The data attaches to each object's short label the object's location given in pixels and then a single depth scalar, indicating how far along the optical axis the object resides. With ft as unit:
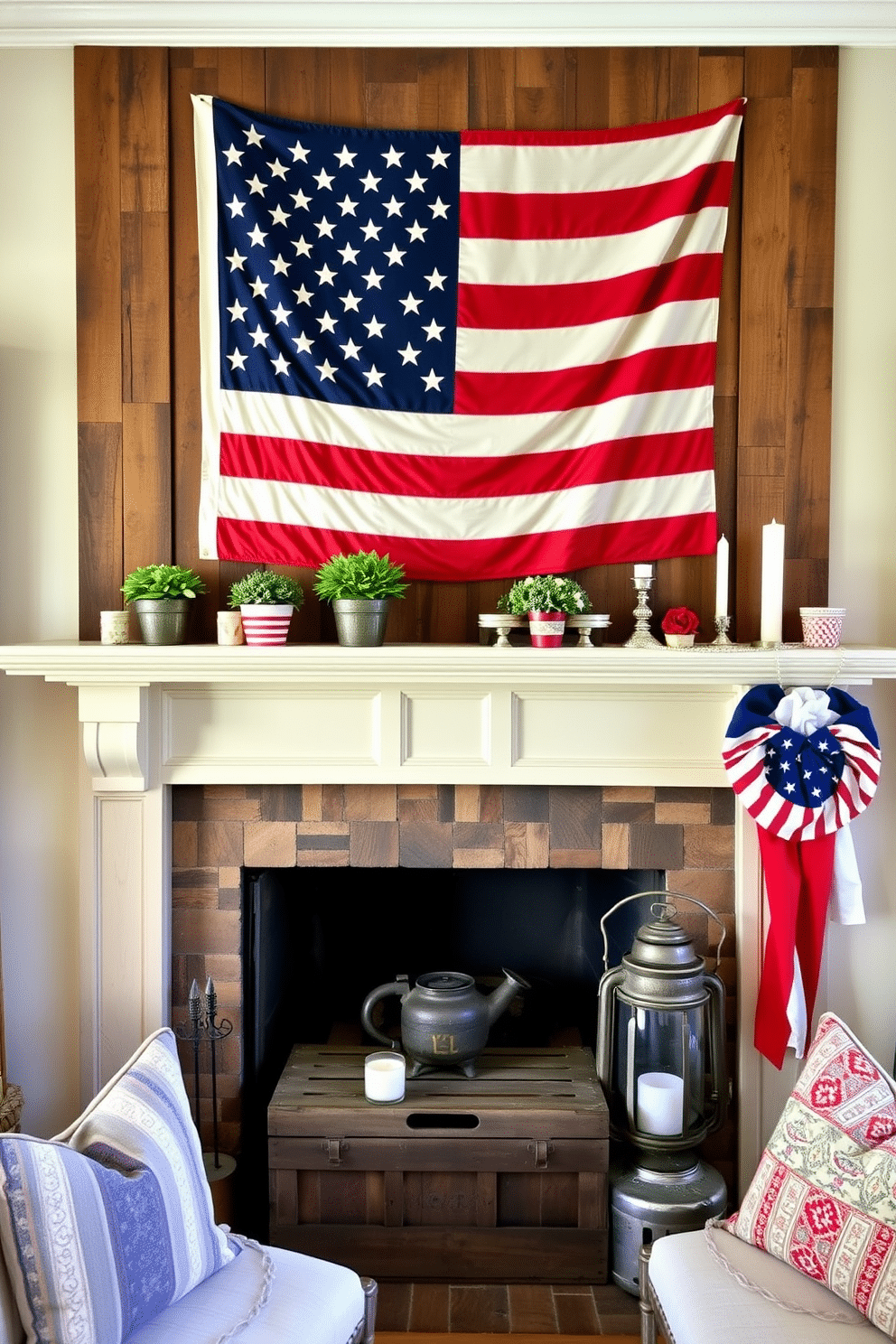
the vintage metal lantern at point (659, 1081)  7.88
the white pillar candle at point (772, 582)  8.04
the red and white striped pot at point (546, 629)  8.04
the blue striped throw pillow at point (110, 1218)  5.15
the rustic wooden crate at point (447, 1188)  7.95
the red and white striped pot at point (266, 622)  7.96
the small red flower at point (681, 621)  8.09
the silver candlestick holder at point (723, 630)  8.18
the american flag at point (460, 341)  8.39
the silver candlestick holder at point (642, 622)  8.25
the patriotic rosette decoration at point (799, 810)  7.88
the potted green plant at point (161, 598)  8.09
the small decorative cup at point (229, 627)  8.17
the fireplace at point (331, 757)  8.34
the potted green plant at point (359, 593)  7.91
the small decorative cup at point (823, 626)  8.04
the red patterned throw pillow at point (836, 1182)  5.76
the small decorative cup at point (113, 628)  8.10
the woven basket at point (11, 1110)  7.88
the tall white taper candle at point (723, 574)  8.11
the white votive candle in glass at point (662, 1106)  8.00
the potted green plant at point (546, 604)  8.05
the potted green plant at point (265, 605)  7.97
